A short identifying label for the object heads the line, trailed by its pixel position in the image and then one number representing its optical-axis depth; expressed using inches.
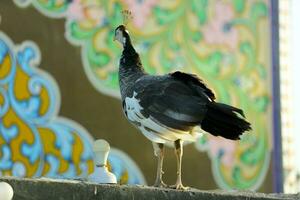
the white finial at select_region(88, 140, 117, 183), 327.3
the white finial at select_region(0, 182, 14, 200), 170.7
